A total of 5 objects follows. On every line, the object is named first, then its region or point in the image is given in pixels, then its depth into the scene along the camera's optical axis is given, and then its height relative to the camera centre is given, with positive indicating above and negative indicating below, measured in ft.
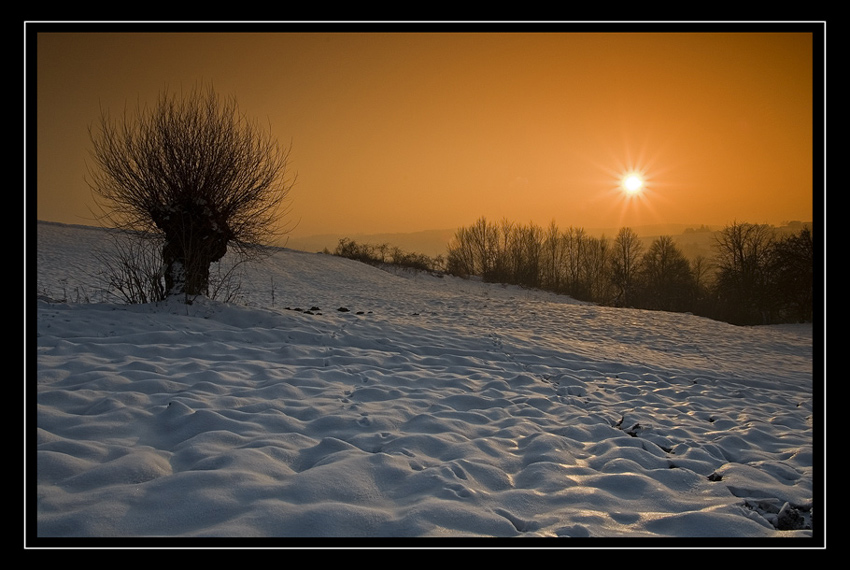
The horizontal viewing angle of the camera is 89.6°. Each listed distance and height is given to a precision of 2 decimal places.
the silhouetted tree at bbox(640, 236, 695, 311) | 131.03 +5.39
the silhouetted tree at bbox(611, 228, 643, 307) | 151.88 +14.43
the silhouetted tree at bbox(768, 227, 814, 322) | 70.23 +3.17
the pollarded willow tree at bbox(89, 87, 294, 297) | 28.14 +7.32
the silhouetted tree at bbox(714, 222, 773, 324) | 92.84 +5.50
